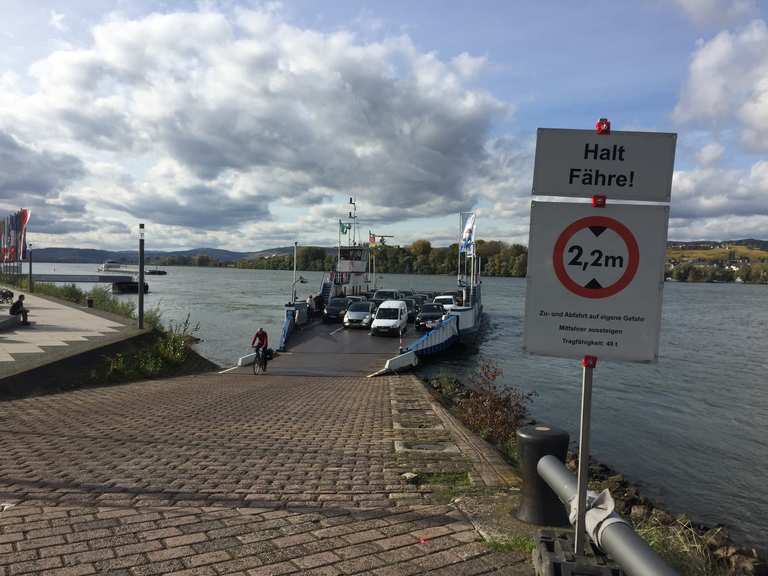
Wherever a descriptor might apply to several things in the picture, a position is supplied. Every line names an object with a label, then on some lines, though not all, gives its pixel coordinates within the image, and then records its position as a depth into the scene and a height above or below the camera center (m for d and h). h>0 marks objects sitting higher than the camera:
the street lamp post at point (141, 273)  19.05 -0.90
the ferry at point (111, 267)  172.31 -6.44
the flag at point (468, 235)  41.84 +2.29
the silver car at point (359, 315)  30.27 -2.99
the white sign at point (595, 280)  3.54 -0.05
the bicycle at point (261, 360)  18.12 -3.37
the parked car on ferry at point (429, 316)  31.50 -3.04
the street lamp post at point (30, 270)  39.22 -2.00
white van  28.00 -2.92
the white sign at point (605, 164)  3.54 +0.69
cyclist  17.92 -2.85
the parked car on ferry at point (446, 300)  43.16 -2.77
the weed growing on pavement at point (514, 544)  4.10 -2.03
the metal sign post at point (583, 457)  3.51 -1.15
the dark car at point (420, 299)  43.11 -2.81
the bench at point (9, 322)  19.14 -2.77
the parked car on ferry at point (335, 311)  33.53 -3.13
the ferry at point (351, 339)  19.91 -3.69
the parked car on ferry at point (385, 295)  37.97 -2.29
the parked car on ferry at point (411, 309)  36.82 -3.11
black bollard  4.56 -1.74
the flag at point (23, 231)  38.16 +0.77
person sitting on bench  20.41 -2.48
